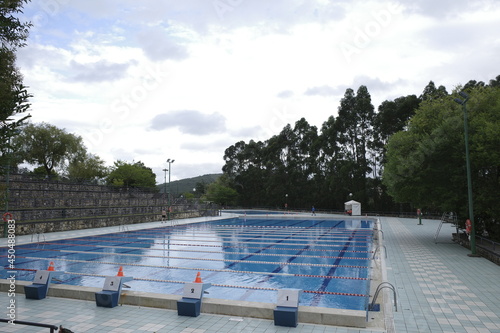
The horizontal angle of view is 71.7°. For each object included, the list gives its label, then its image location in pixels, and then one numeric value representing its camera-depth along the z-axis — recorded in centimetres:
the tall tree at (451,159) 1418
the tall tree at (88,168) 4622
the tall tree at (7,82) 578
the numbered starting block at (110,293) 725
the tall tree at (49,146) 4222
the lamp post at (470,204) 1246
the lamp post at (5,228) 2016
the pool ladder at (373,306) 691
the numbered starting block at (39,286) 777
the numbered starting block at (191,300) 671
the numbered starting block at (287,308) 611
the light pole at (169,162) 3670
